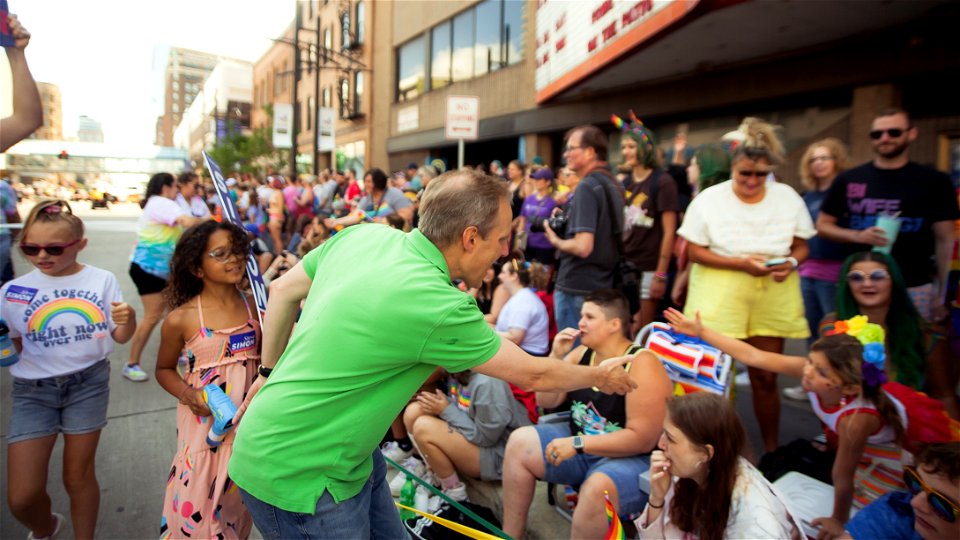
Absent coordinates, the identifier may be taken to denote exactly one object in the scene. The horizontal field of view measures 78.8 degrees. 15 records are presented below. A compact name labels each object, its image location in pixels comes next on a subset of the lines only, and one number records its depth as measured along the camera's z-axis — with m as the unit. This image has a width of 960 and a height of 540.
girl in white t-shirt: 2.55
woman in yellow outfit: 3.47
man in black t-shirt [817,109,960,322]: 3.54
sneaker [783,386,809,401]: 4.73
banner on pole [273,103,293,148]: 20.16
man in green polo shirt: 1.46
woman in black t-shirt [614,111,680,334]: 4.61
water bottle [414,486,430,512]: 3.07
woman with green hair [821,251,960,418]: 3.12
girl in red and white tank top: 2.48
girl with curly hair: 2.23
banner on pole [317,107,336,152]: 19.28
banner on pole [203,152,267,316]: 2.47
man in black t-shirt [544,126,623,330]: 3.86
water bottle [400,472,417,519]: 3.10
